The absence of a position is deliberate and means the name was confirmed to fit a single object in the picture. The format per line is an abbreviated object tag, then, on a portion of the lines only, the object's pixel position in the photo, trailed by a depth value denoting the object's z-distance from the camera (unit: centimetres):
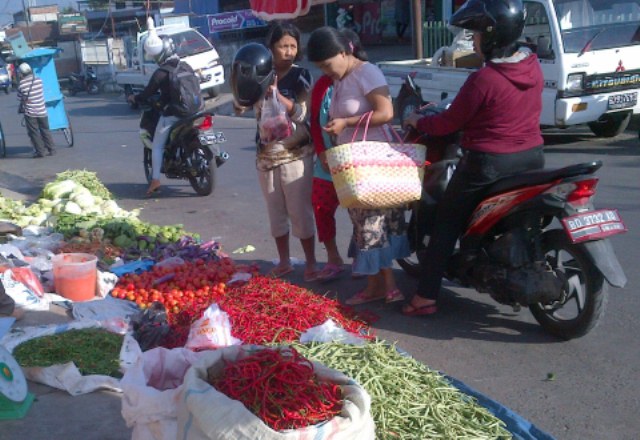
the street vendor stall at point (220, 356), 275
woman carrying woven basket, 530
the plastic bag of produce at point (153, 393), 297
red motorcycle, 454
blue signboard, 3047
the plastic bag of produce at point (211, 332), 427
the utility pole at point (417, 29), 1720
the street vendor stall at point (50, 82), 1474
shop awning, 1033
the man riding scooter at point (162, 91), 991
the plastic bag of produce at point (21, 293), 538
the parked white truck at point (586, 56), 1121
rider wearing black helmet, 477
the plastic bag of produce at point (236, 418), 259
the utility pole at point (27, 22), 6016
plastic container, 578
